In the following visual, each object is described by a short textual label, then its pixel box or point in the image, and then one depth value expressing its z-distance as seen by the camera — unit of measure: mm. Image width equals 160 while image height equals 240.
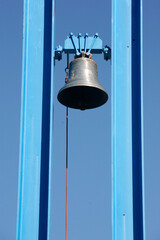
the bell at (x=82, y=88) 8152
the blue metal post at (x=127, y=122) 7352
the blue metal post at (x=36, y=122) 7357
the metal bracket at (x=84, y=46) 8444
